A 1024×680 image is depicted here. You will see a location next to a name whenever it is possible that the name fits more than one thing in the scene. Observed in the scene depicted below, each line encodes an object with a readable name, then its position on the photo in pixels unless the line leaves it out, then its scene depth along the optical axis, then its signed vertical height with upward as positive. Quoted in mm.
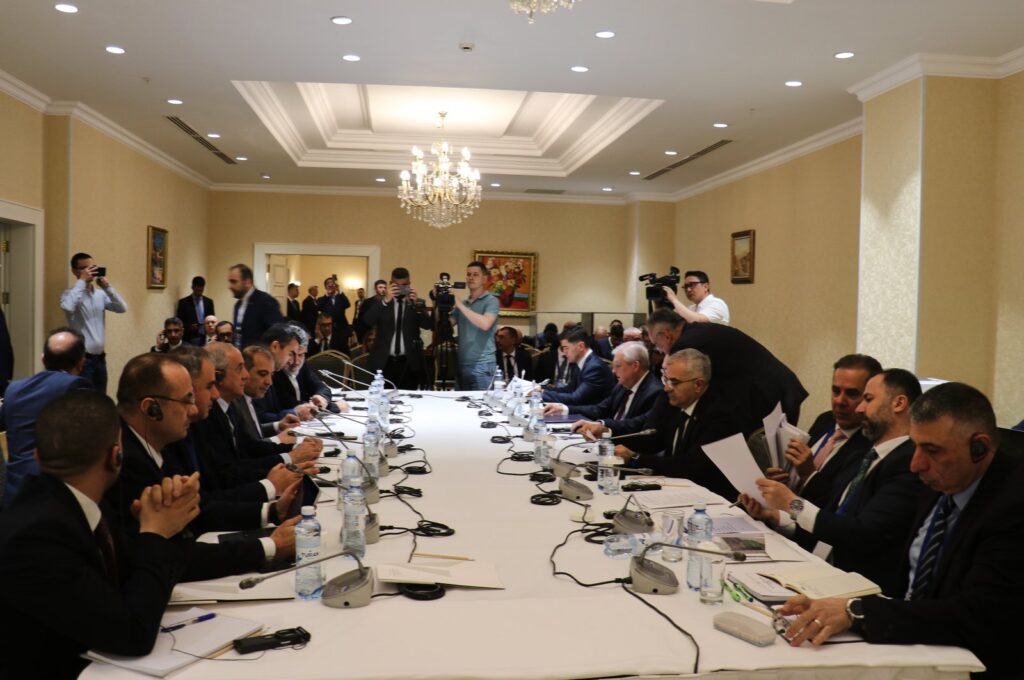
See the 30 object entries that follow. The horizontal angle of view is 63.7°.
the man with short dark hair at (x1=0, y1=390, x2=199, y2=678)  1580 -529
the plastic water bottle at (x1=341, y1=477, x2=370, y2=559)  2305 -626
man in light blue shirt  7441 -69
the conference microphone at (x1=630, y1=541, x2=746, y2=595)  2027 -660
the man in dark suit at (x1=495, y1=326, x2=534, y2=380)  8195 -494
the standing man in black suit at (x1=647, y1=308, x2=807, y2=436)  3846 -275
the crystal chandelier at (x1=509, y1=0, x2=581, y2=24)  3580 +1327
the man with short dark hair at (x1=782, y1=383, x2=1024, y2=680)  1778 -559
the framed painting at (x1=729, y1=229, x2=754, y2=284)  9680 +663
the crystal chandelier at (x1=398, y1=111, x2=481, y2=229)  8938 +1353
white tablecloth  1628 -703
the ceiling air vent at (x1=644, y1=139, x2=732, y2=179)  8727 +1777
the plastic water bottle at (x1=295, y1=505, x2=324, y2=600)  1970 -643
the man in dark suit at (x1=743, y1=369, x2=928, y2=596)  2416 -582
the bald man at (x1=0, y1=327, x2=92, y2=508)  3395 -476
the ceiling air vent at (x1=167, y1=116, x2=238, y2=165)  8266 +1789
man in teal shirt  7004 -217
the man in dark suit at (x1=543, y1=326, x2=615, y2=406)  5973 -492
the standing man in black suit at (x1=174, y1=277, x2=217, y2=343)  10380 -132
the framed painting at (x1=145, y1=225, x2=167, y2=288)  9672 +518
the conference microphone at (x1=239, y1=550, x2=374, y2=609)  1902 -664
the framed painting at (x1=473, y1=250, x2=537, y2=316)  12664 +453
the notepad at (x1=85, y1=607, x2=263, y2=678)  1598 -702
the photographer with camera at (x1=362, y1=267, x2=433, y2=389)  7523 -220
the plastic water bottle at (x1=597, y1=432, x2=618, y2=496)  3105 -613
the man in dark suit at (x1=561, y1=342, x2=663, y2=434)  4777 -453
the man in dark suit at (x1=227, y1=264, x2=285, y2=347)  6750 -59
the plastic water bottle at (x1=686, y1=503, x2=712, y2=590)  2283 -603
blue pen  1763 -701
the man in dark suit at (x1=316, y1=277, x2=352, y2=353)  11453 -22
